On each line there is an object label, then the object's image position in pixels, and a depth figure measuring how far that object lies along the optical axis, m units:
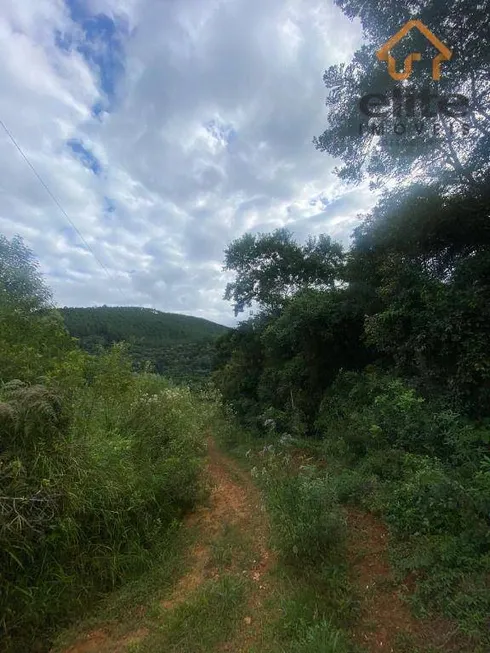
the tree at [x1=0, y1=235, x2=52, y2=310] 8.99
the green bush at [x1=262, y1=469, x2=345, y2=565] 3.35
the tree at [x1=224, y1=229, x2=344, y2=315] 14.84
